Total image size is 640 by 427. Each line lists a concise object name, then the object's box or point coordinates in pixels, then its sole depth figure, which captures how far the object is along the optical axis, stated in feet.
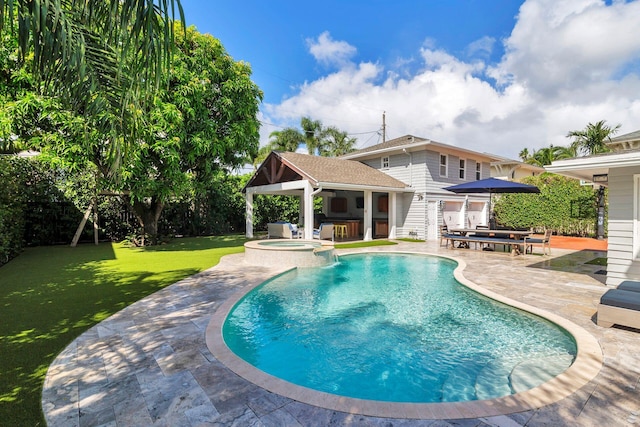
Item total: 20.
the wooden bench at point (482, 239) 40.78
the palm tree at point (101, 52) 9.39
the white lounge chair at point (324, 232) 51.72
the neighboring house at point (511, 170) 91.37
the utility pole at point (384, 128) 115.73
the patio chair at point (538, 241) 40.52
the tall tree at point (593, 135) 80.23
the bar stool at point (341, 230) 65.21
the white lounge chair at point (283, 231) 55.16
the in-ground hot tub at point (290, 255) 34.81
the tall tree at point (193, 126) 41.14
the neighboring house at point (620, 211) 22.33
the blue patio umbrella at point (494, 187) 44.39
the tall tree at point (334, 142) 113.80
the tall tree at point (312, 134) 109.70
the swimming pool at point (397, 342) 12.67
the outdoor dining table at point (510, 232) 41.88
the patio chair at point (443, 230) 51.22
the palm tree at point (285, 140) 105.19
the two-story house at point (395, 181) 53.89
